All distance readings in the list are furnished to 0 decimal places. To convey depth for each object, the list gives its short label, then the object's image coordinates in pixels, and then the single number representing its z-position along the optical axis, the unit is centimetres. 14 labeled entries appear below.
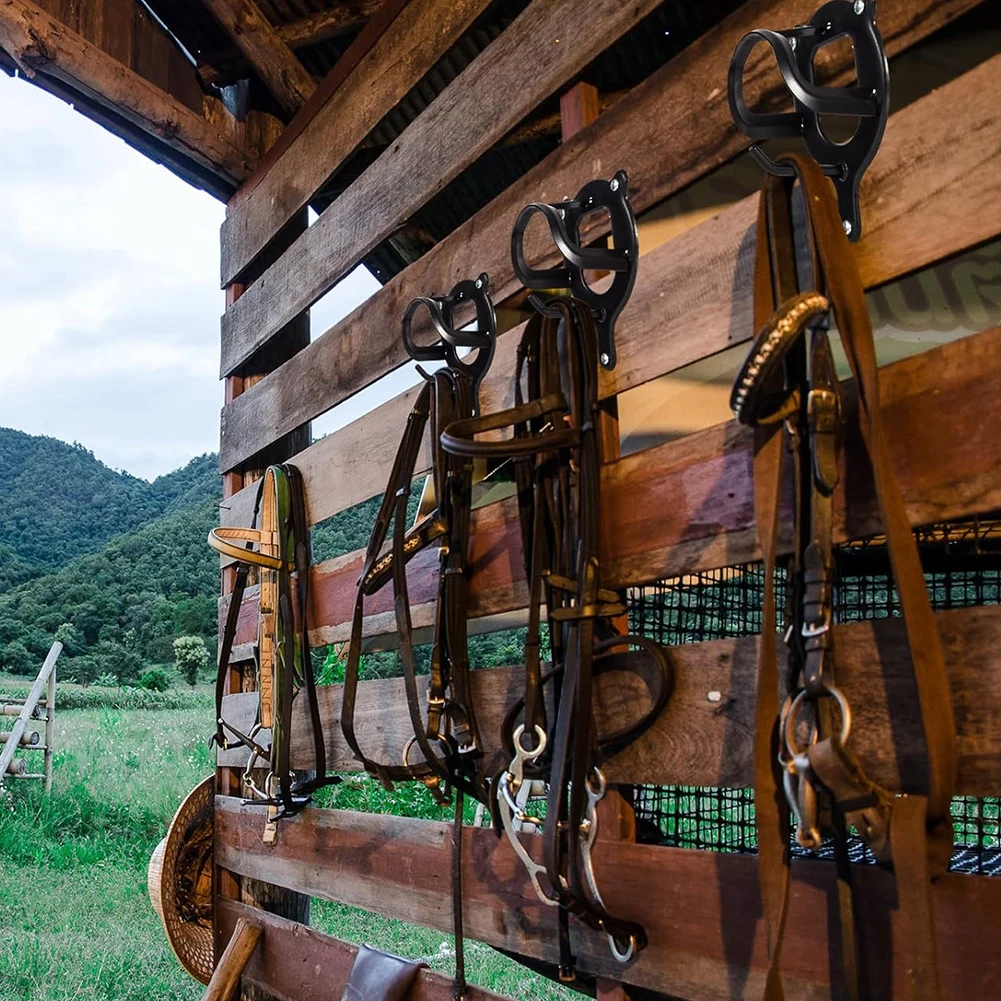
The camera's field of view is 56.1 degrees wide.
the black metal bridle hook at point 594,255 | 136
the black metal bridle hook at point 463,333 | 173
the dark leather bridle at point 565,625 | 122
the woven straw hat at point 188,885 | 274
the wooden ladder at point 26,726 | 927
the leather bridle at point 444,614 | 159
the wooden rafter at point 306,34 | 289
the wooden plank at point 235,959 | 248
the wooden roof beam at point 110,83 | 254
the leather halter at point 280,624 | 225
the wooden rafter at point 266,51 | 286
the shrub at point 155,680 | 1809
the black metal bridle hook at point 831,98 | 101
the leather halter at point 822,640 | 84
